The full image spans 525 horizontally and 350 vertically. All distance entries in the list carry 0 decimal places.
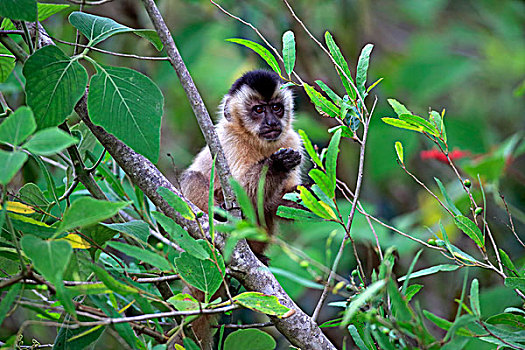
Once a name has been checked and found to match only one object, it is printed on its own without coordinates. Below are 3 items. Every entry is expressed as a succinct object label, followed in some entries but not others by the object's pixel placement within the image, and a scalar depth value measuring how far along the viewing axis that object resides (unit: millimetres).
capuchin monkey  5539
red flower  5539
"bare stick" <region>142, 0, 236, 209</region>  4917
